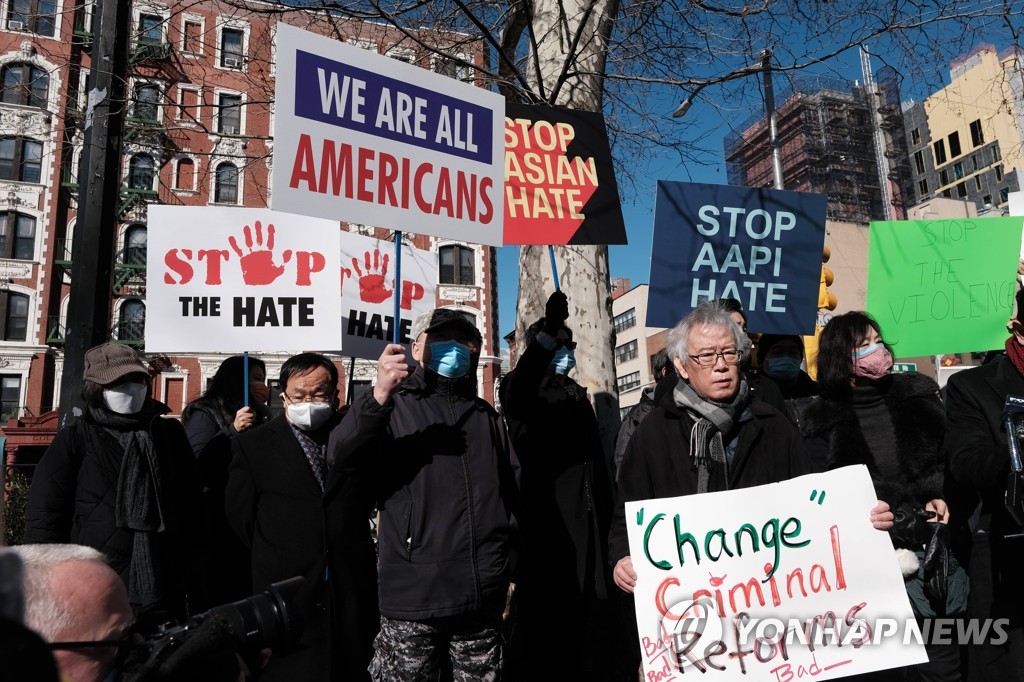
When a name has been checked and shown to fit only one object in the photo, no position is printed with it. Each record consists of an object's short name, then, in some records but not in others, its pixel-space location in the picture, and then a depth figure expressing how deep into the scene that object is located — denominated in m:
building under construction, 55.59
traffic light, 7.71
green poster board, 4.19
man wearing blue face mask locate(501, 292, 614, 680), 3.87
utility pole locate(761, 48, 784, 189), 9.89
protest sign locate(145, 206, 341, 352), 4.63
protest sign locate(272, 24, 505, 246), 3.03
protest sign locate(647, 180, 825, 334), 4.41
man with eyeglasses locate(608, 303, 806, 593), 2.52
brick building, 28.66
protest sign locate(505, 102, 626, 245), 4.11
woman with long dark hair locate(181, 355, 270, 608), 3.75
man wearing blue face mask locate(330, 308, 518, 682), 2.79
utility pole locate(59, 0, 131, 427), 3.62
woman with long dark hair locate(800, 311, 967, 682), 2.92
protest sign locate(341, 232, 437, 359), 5.54
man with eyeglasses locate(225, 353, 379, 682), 3.21
